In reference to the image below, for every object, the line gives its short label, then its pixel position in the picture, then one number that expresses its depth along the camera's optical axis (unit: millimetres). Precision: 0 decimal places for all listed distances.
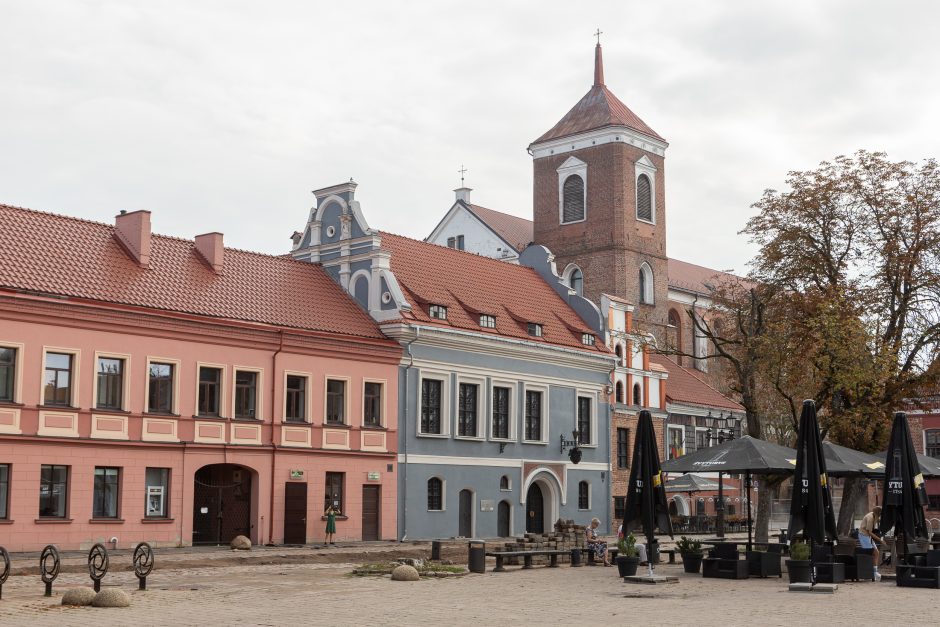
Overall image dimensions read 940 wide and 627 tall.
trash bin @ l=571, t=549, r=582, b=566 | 28594
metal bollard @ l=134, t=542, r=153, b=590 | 20734
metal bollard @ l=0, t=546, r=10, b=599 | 17766
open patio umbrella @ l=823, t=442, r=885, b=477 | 24500
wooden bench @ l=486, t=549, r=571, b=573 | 26792
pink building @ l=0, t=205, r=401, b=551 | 30844
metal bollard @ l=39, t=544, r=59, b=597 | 18562
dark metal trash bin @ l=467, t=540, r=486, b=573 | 25969
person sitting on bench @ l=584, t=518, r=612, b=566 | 29094
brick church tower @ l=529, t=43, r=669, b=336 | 65500
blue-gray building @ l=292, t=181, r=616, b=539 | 40531
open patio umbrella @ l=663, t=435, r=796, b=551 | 23812
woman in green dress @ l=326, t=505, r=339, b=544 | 36500
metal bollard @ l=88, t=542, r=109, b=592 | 19047
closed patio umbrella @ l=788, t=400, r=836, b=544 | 21406
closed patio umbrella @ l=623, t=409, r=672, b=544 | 23000
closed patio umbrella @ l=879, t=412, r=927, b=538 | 22875
